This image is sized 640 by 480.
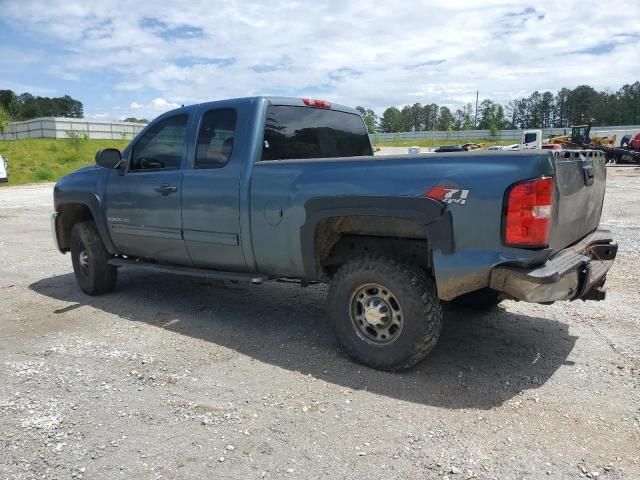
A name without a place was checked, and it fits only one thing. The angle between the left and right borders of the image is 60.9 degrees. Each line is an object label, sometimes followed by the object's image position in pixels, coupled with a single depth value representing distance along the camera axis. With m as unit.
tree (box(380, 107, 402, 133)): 119.75
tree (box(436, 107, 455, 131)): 115.05
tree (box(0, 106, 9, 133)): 47.09
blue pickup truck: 3.33
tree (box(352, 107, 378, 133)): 84.88
